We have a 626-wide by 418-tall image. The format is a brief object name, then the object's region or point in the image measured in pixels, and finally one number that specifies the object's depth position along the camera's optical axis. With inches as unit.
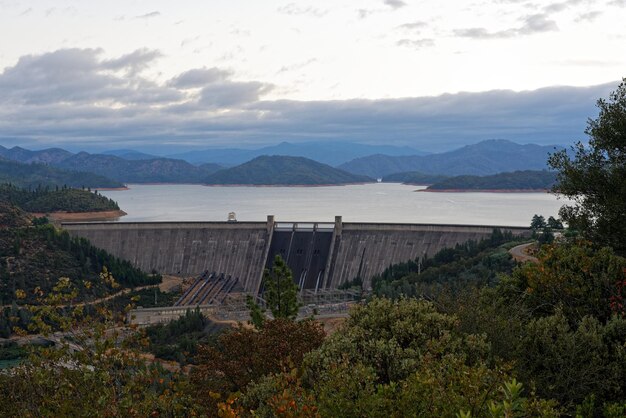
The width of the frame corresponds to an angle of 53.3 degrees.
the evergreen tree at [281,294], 1790.1
